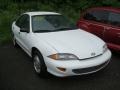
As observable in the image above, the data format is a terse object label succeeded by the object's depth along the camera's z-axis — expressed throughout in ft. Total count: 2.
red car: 11.10
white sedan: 7.89
